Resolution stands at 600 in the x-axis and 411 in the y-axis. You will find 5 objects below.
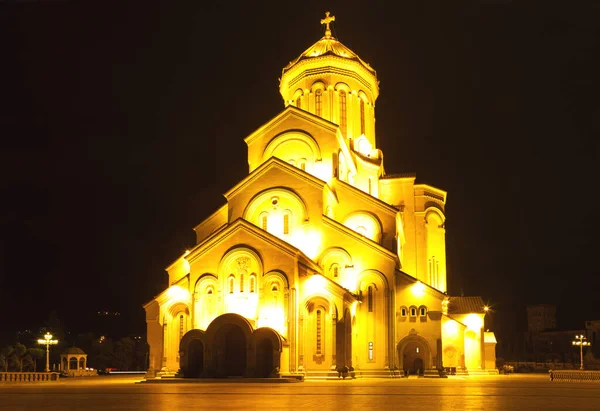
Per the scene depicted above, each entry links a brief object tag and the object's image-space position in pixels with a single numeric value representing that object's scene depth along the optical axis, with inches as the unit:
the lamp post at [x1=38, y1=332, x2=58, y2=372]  1642.7
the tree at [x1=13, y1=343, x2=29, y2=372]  1972.2
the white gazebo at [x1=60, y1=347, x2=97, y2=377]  2106.3
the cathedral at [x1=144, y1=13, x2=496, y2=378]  1450.5
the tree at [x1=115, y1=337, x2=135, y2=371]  2466.8
